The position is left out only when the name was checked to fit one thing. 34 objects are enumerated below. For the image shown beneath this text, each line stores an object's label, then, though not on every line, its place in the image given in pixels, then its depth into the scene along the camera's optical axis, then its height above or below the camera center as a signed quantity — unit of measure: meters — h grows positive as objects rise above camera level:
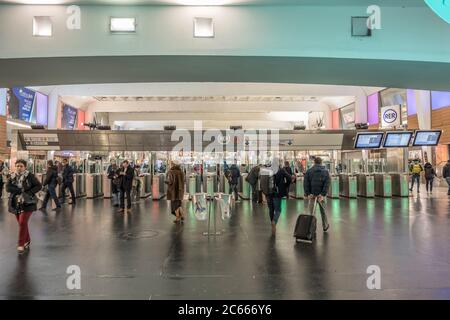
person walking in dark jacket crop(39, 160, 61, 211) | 10.95 -0.66
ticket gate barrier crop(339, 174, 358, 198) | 15.23 -1.12
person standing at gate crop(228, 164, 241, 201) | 14.23 -0.69
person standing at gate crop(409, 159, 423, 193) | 17.17 -0.52
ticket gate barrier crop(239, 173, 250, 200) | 15.12 -1.24
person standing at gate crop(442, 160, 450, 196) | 15.61 -0.57
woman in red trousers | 6.03 -0.61
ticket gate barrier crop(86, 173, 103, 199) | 15.25 -1.02
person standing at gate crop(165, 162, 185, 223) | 8.90 -0.71
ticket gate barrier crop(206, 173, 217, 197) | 15.52 -0.96
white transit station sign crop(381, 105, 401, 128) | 16.88 +2.07
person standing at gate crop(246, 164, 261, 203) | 11.90 -0.52
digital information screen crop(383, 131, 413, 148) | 14.73 +0.84
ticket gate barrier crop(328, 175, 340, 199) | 15.09 -1.14
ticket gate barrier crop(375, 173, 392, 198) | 15.45 -1.11
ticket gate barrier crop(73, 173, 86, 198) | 15.73 -1.00
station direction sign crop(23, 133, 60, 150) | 15.33 +0.92
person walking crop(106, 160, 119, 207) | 12.01 -0.79
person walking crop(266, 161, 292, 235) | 7.79 -0.62
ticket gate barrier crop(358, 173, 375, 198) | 15.41 -1.11
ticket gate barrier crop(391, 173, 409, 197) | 15.30 -1.08
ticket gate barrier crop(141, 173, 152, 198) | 15.85 -1.08
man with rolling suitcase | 7.57 -0.49
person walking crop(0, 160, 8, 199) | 16.14 -0.35
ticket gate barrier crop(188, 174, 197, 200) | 15.91 -1.02
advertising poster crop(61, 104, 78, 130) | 26.33 +3.39
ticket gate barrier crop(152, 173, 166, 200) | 14.71 -1.05
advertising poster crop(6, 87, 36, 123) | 21.78 +3.64
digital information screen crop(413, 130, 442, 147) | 14.76 +0.87
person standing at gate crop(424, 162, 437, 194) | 16.92 -0.66
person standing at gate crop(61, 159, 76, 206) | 12.36 -0.48
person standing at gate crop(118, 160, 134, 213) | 11.00 -0.63
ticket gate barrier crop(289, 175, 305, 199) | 15.09 -1.21
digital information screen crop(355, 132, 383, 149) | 14.78 +0.81
